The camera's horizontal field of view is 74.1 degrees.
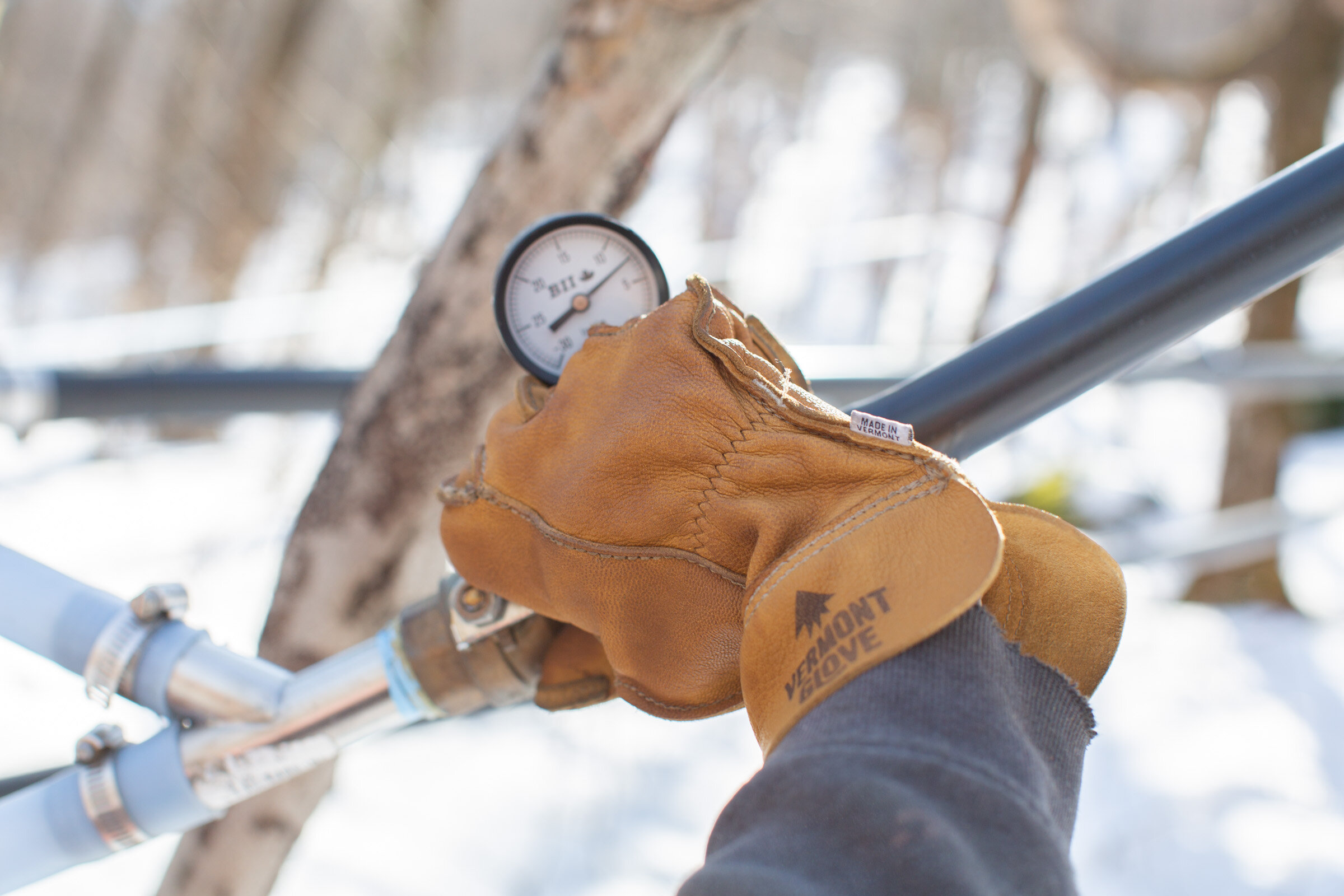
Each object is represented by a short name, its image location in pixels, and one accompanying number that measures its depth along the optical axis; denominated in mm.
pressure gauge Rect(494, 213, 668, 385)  649
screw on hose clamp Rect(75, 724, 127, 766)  684
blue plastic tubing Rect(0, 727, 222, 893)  646
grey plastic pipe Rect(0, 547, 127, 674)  679
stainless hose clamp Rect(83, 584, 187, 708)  673
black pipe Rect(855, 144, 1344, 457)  543
